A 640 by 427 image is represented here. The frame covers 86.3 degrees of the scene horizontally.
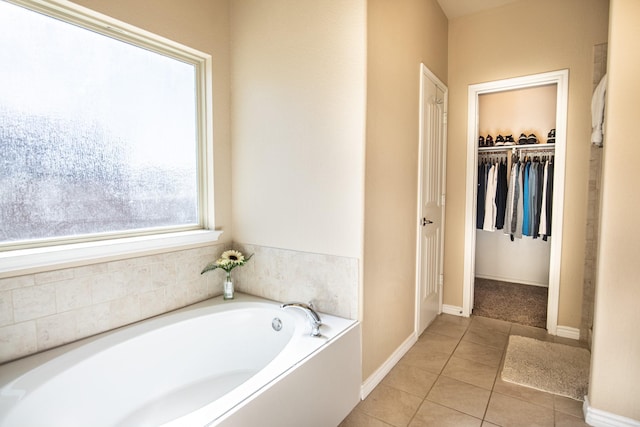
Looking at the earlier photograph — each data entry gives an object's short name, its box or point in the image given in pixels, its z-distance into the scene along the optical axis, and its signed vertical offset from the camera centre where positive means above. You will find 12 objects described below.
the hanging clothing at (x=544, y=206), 3.46 -0.12
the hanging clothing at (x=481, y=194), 3.93 +0.00
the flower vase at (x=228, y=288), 2.33 -0.64
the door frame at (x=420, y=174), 2.63 +0.16
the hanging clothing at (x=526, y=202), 3.63 -0.09
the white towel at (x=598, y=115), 2.16 +0.52
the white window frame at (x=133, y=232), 1.54 -0.06
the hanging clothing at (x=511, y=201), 3.69 -0.08
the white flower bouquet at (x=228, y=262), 2.26 -0.45
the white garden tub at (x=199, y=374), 1.31 -0.83
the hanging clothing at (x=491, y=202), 3.84 -0.09
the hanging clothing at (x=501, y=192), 3.83 +0.02
